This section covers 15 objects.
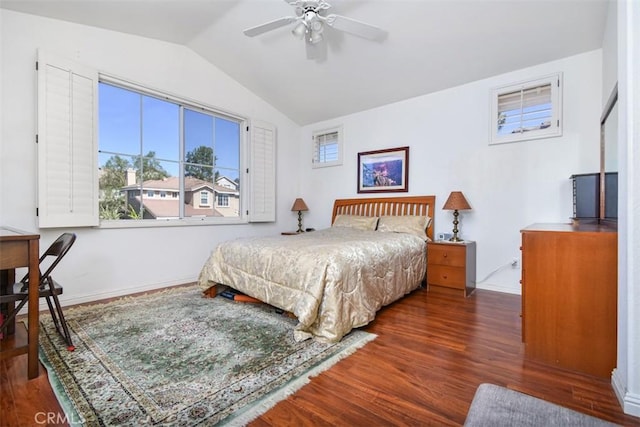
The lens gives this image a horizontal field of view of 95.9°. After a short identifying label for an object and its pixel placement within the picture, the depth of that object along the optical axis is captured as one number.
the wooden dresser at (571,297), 1.62
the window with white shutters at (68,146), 2.71
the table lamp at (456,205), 3.43
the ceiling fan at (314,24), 2.49
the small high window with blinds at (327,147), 4.98
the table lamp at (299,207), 5.15
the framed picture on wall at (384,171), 4.25
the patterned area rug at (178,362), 1.38
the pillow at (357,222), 4.09
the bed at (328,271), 2.15
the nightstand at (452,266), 3.27
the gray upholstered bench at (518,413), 1.08
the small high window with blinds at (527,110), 3.13
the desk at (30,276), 1.59
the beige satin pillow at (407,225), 3.69
